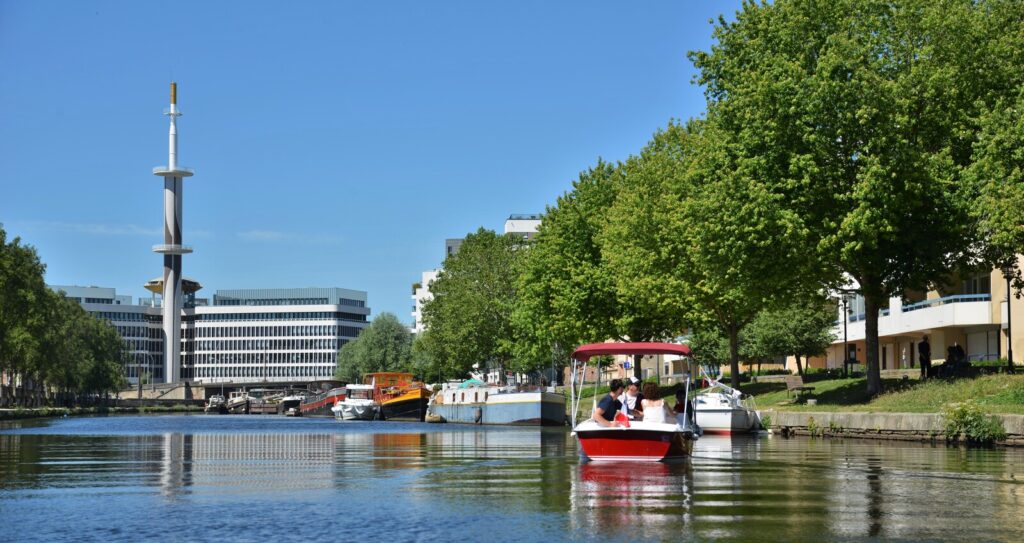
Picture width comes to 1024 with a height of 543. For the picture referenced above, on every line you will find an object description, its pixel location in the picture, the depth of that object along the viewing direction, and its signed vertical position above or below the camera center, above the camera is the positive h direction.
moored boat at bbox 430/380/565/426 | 75.75 -2.88
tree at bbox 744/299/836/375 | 86.62 +1.48
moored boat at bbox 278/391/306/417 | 156.38 -5.11
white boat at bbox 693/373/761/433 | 49.94 -2.12
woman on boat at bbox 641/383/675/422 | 29.20 -1.13
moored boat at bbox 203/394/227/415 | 180.99 -6.01
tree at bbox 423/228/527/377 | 117.56 +4.72
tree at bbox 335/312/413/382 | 198.30 -0.86
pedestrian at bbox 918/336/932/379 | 57.88 -0.08
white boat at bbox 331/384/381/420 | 108.81 -3.95
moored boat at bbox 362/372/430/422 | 102.69 -3.16
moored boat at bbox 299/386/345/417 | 132.00 -4.34
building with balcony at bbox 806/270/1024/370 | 72.94 +1.84
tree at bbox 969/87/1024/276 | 40.28 +5.53
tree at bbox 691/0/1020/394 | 48.06 +8.24
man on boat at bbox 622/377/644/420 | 30.30 -0.97
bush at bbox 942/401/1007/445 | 36.94 -1.93
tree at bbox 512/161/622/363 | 78.06 +4.90
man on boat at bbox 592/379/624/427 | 28.84 -1.13
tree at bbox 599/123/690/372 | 64.25 +5.58
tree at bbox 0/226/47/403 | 109.81 +4.91
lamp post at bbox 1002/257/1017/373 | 51.82 +1.22
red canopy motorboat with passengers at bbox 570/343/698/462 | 28.67 -1.77
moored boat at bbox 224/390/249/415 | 183.82 -6.08
